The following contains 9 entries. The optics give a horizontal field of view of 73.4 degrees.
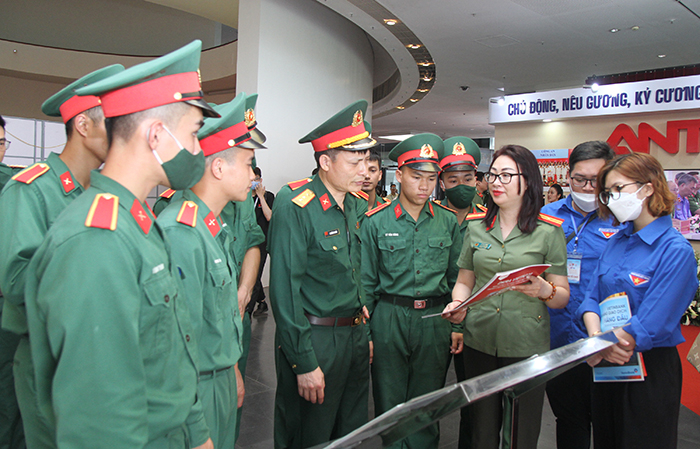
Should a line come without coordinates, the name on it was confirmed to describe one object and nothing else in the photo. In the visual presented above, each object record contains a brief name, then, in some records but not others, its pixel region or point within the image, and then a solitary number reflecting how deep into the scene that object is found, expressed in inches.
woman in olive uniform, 80.0
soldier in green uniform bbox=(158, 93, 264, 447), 53.9
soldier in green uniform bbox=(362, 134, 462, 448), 95.0
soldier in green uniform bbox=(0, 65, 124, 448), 51.1
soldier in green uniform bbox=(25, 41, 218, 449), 35.4
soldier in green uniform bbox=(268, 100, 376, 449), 79.6
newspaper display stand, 38.2
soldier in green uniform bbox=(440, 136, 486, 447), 128.1
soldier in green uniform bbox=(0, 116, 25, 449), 71.5
